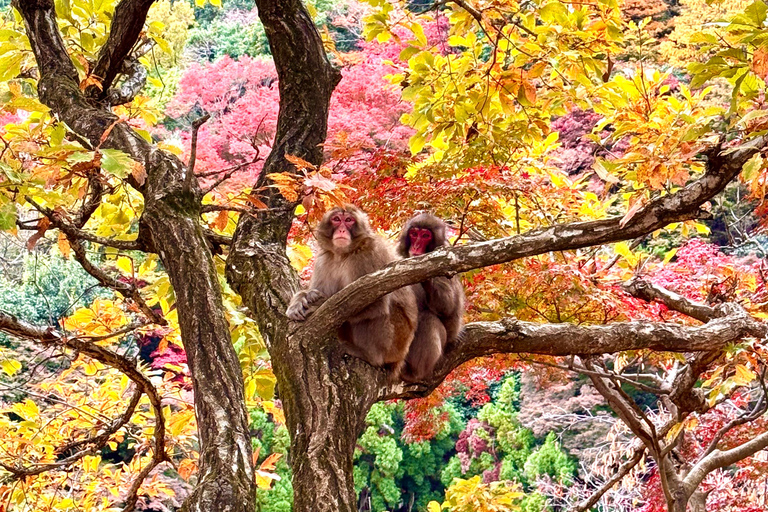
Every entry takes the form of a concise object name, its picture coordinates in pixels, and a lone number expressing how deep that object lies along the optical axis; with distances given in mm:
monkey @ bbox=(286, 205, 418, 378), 3291
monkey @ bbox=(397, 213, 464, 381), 3359
